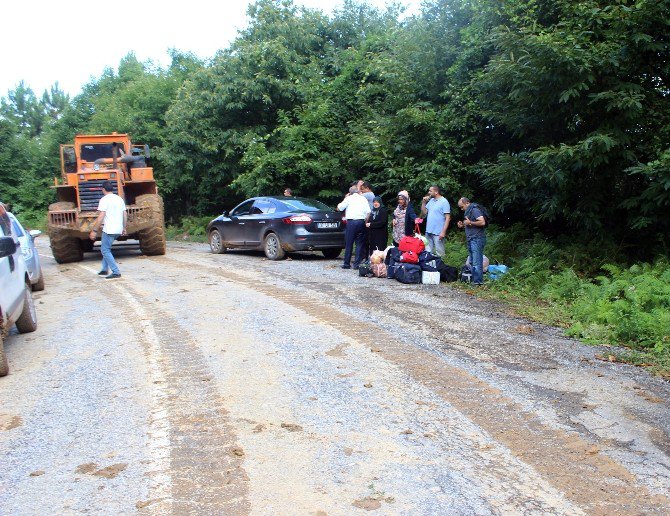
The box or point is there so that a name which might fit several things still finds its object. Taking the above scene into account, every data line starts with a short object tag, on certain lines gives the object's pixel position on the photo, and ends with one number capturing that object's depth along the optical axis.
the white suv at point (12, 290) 7.25
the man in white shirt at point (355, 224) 14.52
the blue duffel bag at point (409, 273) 12.72
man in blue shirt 13.69
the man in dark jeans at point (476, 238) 12.26
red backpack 12.91
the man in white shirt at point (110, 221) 13.88
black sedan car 16.48
